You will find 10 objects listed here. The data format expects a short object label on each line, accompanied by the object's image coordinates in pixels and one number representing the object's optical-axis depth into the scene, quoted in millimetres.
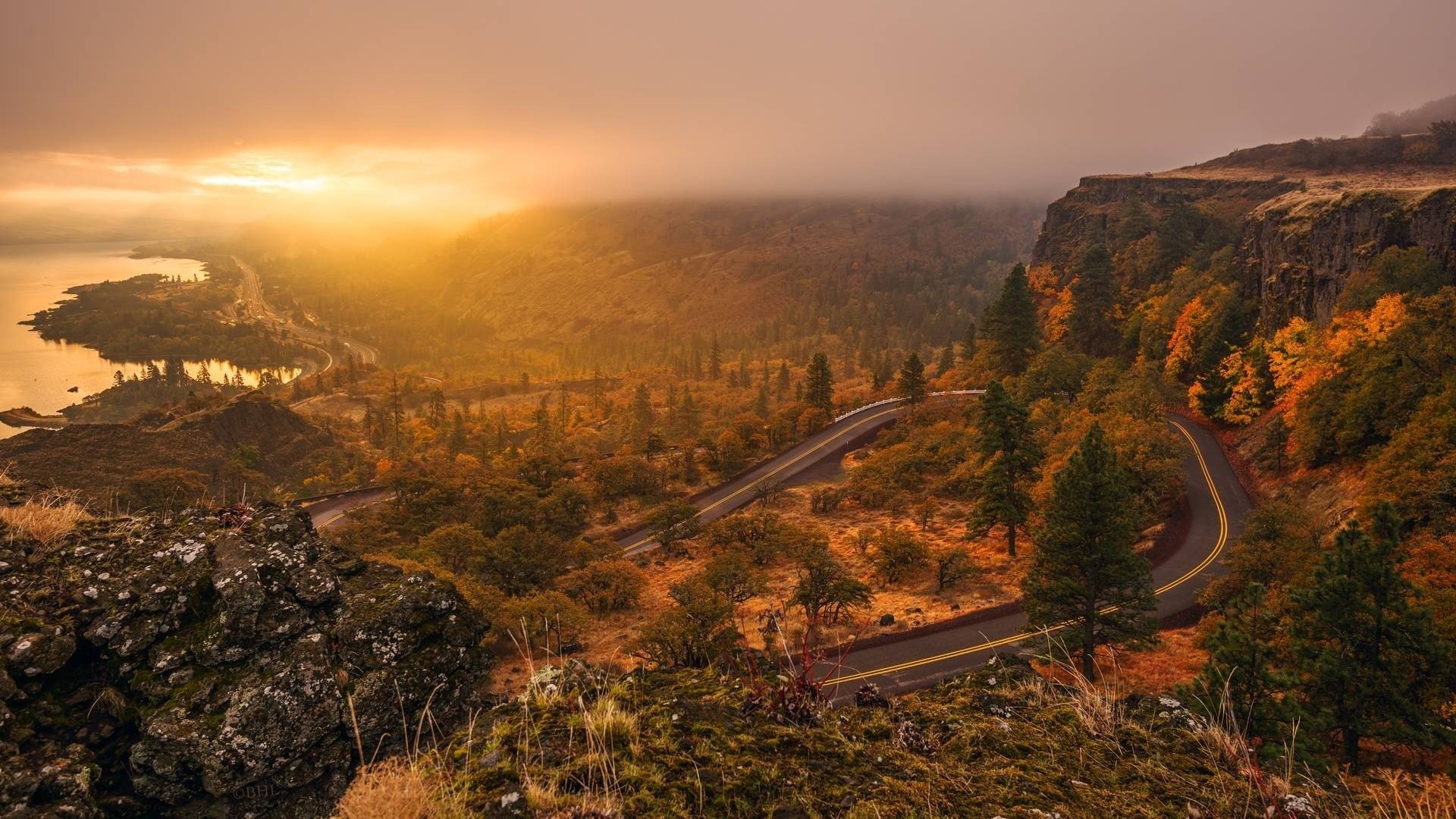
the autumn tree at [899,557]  35625
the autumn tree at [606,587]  34312
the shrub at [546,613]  27109
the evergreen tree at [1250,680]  13992
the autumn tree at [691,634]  22531
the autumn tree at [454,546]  35406
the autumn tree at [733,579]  31531
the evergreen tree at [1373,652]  14359
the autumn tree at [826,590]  29156
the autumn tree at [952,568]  33538
